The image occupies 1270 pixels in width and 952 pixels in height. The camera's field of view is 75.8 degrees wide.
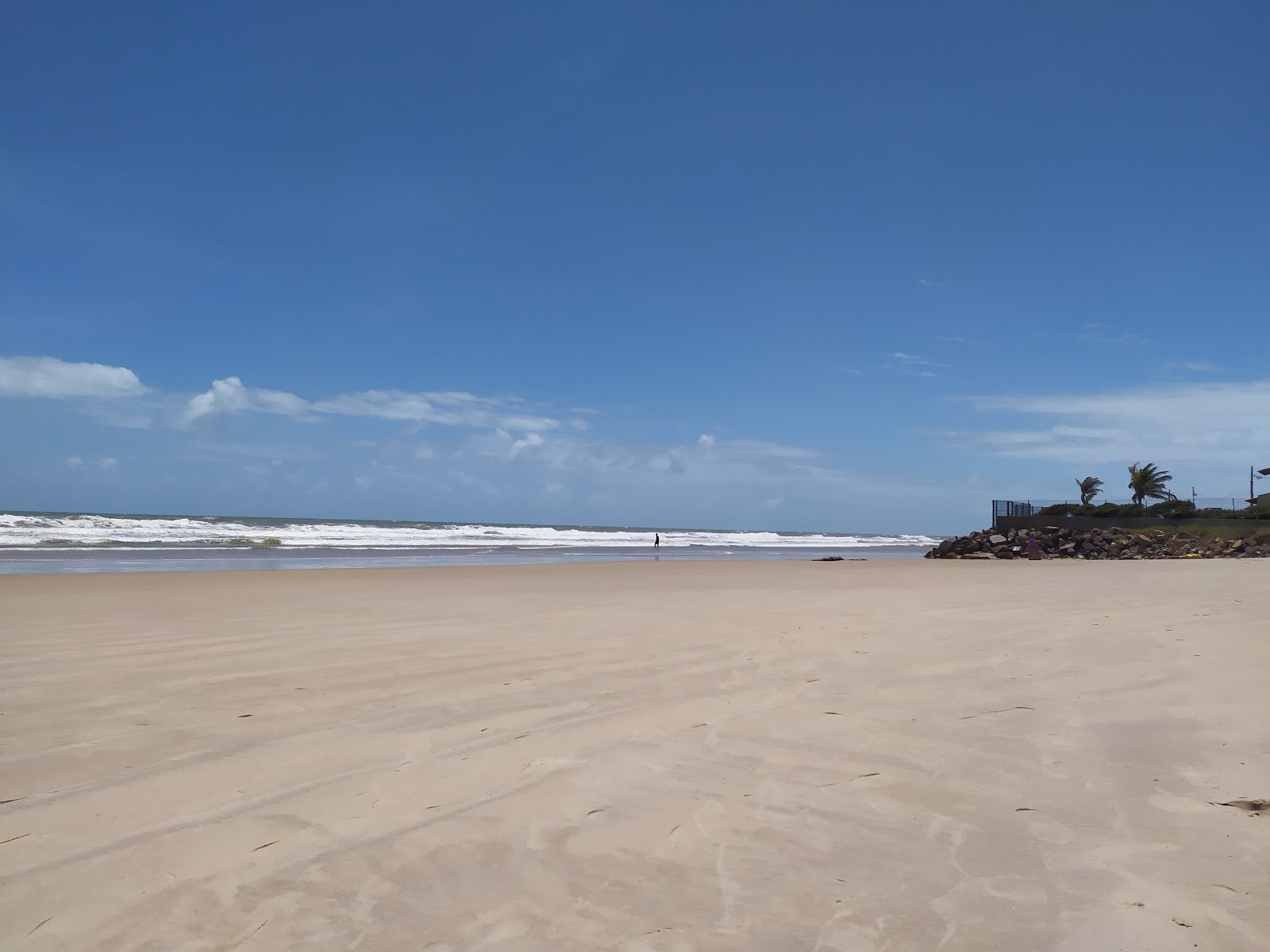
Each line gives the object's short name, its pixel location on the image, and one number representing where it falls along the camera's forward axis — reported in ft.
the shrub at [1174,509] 116.16
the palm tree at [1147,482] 156.97
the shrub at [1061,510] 121.70
